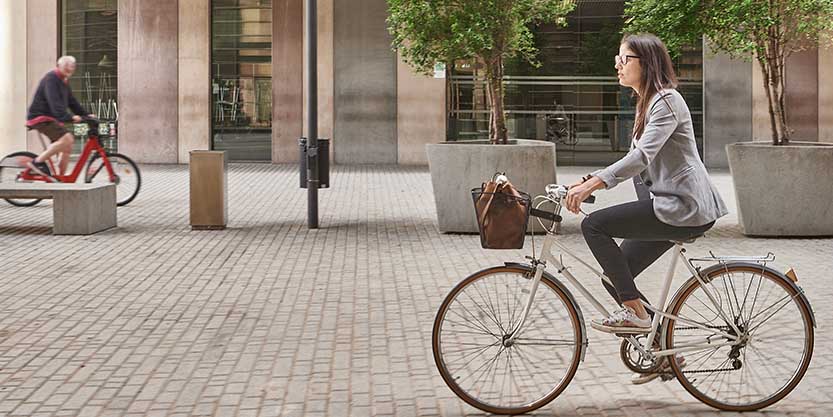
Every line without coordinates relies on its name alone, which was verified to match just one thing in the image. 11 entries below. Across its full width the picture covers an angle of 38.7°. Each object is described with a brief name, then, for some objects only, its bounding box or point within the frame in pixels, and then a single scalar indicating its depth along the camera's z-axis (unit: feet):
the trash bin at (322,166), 46.42
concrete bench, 43.06
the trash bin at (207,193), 45.14
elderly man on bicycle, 50.03
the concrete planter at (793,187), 42.14
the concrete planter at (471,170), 42.91
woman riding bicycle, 17.24
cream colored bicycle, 17.30
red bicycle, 50.19
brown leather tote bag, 16.52
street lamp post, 46.06
